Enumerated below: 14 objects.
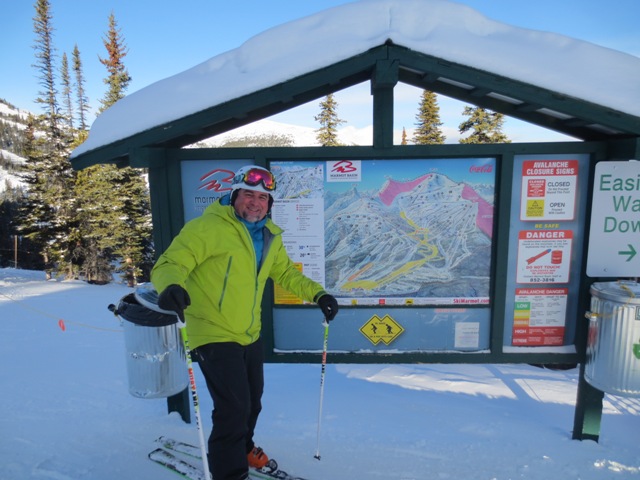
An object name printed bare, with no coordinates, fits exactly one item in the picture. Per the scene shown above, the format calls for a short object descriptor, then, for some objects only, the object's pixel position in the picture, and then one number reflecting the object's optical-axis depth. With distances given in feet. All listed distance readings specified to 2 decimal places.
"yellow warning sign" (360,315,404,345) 13.65
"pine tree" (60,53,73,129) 130.00
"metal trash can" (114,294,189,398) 12.07
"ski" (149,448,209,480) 10.57
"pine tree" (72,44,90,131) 141.28
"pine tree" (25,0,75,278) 88.28
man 9.17
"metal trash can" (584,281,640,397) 11.44
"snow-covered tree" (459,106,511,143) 76.61
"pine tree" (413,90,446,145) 106.73
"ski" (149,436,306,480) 10.70
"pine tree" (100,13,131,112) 108.06
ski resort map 13.09
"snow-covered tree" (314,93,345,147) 98.84
